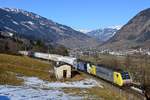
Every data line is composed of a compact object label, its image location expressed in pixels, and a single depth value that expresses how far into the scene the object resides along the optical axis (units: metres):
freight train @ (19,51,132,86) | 30.39
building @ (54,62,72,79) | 37.36
